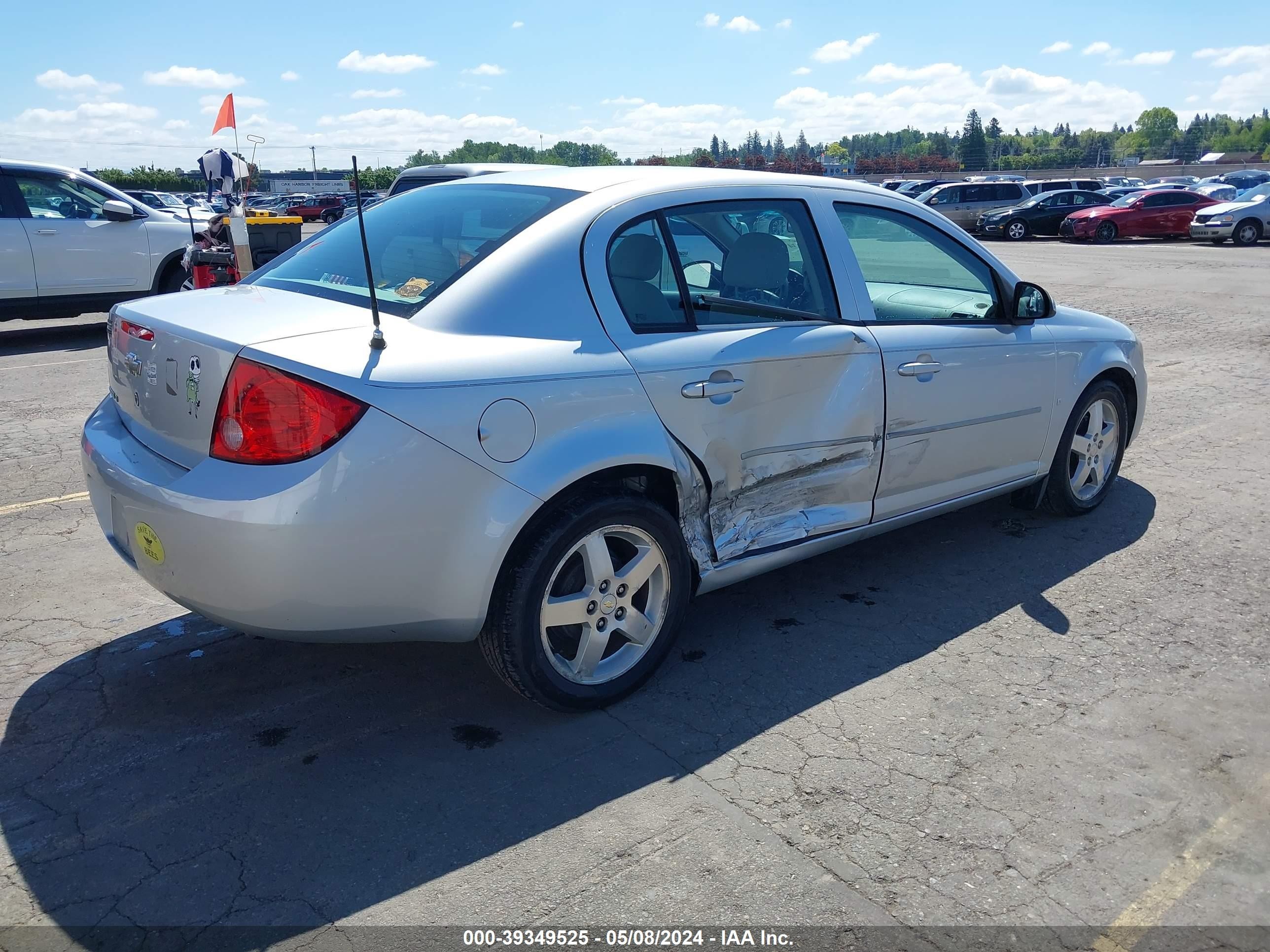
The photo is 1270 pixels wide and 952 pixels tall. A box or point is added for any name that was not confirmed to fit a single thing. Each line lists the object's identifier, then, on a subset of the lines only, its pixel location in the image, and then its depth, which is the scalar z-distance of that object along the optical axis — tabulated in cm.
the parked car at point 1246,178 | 4616
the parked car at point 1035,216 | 3116
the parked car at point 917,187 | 3731
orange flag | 1030
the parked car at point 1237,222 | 2655
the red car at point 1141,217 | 2936
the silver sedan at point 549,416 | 286
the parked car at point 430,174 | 1039
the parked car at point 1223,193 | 3322
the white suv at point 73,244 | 1073
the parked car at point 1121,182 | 5023
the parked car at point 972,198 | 3247
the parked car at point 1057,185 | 3819
